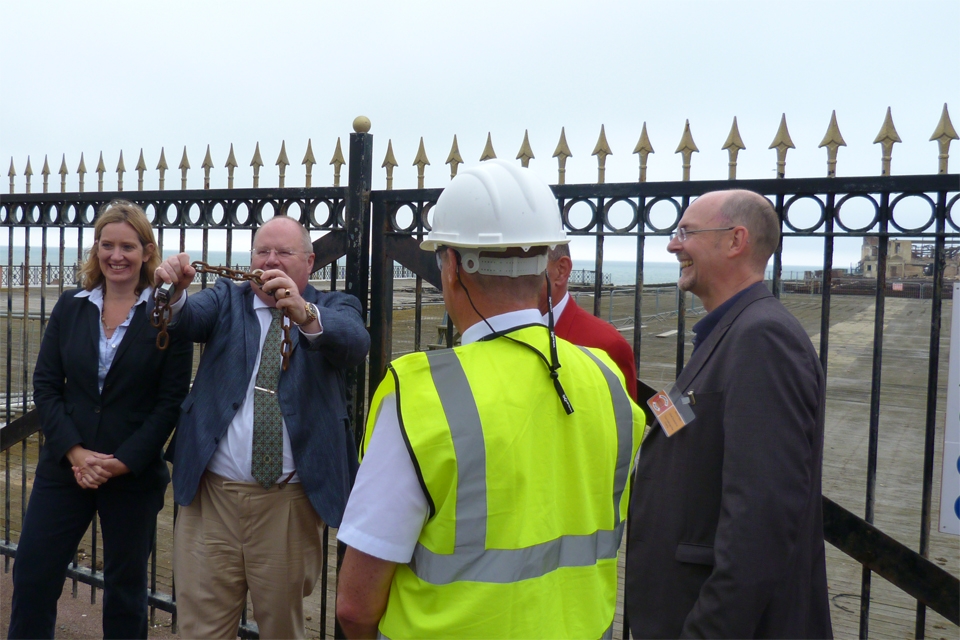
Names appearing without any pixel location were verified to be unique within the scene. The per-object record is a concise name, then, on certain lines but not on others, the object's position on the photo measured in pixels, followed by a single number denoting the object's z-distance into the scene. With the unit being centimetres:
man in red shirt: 267
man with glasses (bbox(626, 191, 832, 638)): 195
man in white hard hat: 156
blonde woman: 335
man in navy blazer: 299
